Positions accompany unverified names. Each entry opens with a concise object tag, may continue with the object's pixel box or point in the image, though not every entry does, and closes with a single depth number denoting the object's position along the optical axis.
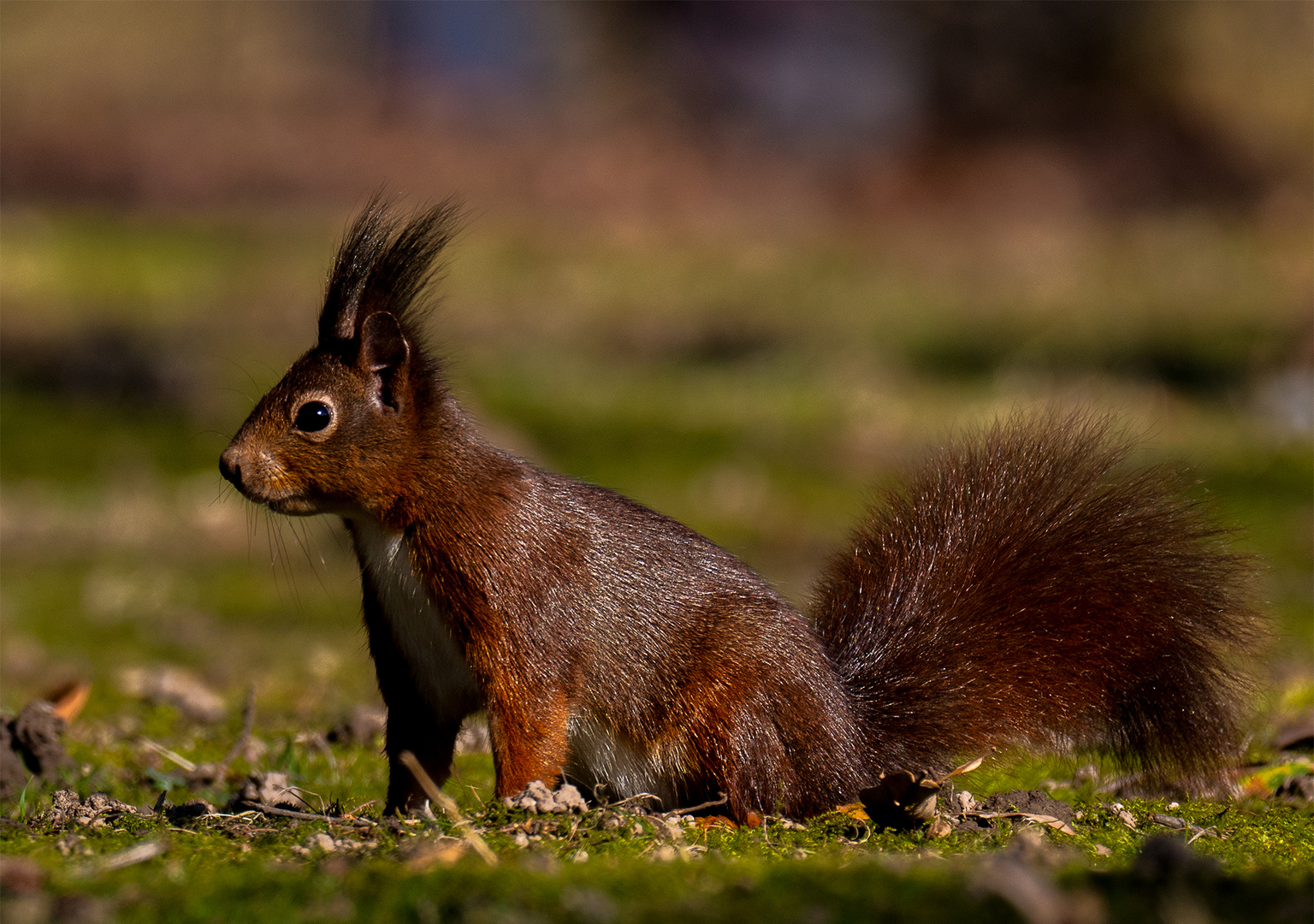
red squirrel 7.70
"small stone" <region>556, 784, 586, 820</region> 7.11
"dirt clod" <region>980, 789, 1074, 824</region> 7.51
